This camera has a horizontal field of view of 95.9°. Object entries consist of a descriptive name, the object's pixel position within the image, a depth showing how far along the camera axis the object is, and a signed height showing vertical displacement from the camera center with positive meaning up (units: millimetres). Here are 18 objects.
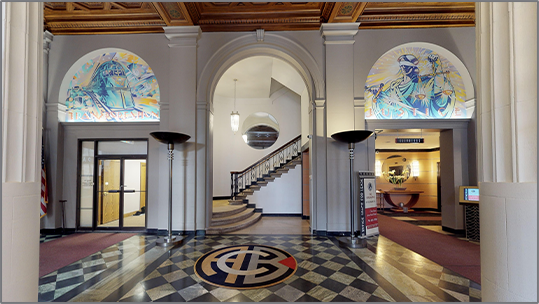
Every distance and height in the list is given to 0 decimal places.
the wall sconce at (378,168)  11278 -331
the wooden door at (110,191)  6078 -746
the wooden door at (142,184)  6066 -573
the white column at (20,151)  1247 +57
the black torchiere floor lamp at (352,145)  4672 +329
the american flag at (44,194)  5570 -754
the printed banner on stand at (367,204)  5305 -962
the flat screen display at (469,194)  5246 -730
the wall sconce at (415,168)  10875 -321
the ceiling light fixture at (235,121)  9055 +1508
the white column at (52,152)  5793 +222
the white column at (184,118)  5531 +1004
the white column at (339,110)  5509 +1175
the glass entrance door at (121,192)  6055 -772
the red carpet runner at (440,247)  3688 -1670
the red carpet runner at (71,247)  3834 -1652
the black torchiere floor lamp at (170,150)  4773 +234
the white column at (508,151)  1237 +53
